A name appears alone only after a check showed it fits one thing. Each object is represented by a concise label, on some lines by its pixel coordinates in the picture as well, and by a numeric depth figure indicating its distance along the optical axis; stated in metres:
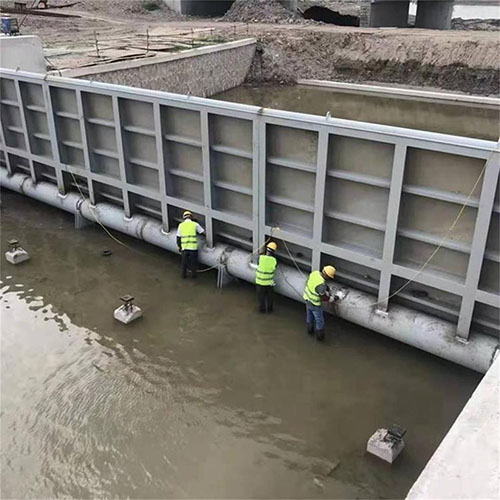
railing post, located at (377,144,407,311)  6.27
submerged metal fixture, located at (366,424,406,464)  5.36
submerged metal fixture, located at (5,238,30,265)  9.37
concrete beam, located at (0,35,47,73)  11.11
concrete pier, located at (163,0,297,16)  38.38
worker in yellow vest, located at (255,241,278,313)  7.57
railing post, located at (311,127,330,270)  6.86
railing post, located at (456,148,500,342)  5.65
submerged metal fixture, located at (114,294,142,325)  7.68
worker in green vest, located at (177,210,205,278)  8.44
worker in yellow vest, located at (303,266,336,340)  6.96
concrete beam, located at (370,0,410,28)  33.41
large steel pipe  6.38
